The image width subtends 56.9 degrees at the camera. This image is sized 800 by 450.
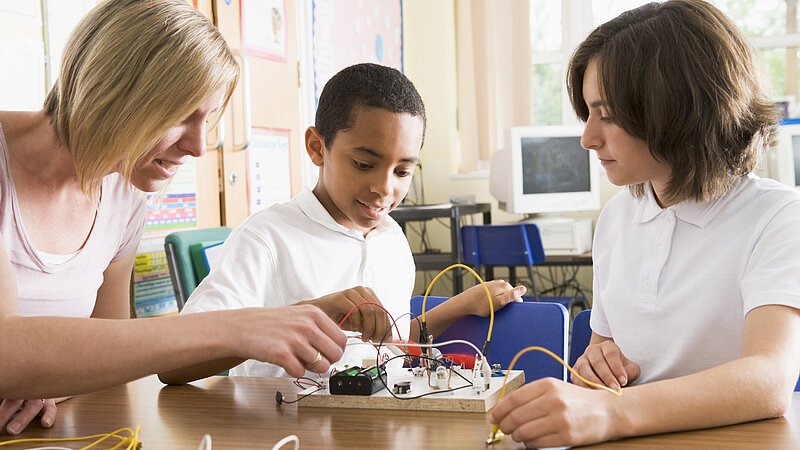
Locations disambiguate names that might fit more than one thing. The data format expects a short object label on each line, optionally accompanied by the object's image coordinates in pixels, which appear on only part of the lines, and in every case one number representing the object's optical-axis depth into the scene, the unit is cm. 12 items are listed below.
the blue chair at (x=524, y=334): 130
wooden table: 77
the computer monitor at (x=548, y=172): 419
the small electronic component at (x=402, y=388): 93
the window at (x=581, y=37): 454
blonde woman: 83
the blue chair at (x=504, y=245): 359
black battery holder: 94
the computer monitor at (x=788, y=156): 352
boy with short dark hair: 132
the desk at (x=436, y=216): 381
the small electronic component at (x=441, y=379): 95
